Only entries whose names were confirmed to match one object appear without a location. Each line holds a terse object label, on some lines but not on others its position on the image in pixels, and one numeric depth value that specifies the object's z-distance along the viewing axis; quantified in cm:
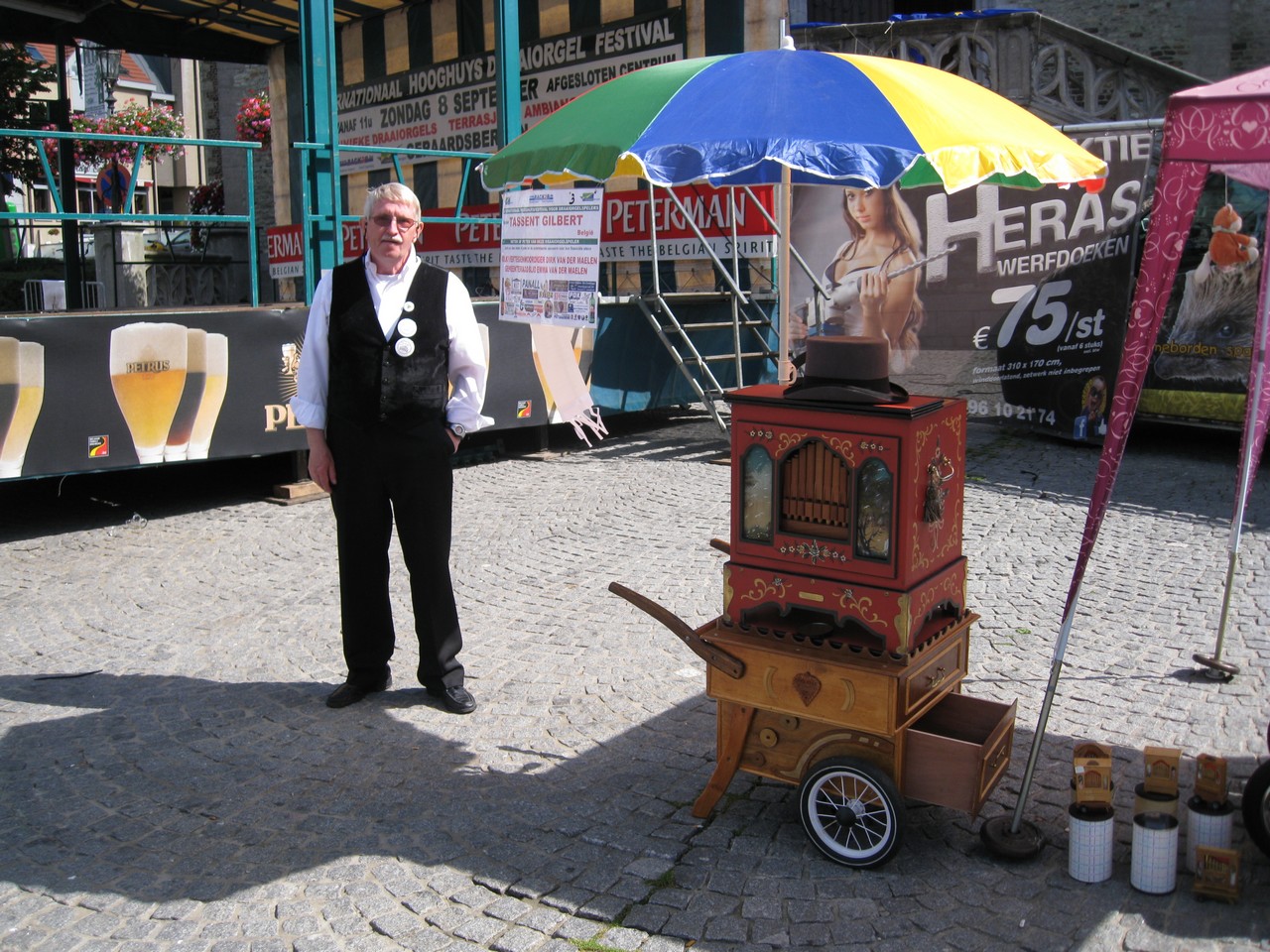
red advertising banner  1130
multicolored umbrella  375
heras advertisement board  990
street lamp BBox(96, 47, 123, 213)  1312
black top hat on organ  364
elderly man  462
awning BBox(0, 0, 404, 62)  1123
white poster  550
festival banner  1266
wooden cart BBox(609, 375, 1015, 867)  357
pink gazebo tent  302
